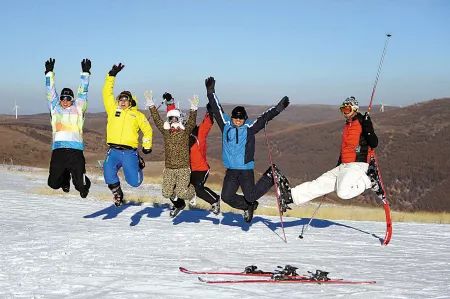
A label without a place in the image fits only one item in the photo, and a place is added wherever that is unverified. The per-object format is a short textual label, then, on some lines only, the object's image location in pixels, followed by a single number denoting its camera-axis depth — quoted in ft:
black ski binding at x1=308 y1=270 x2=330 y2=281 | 24.04
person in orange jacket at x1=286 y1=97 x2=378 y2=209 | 33.60
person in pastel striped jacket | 35.50
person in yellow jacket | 35.42
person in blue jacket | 34.37
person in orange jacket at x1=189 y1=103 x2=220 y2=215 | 37.65
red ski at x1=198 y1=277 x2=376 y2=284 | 23.41
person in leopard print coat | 36.58
